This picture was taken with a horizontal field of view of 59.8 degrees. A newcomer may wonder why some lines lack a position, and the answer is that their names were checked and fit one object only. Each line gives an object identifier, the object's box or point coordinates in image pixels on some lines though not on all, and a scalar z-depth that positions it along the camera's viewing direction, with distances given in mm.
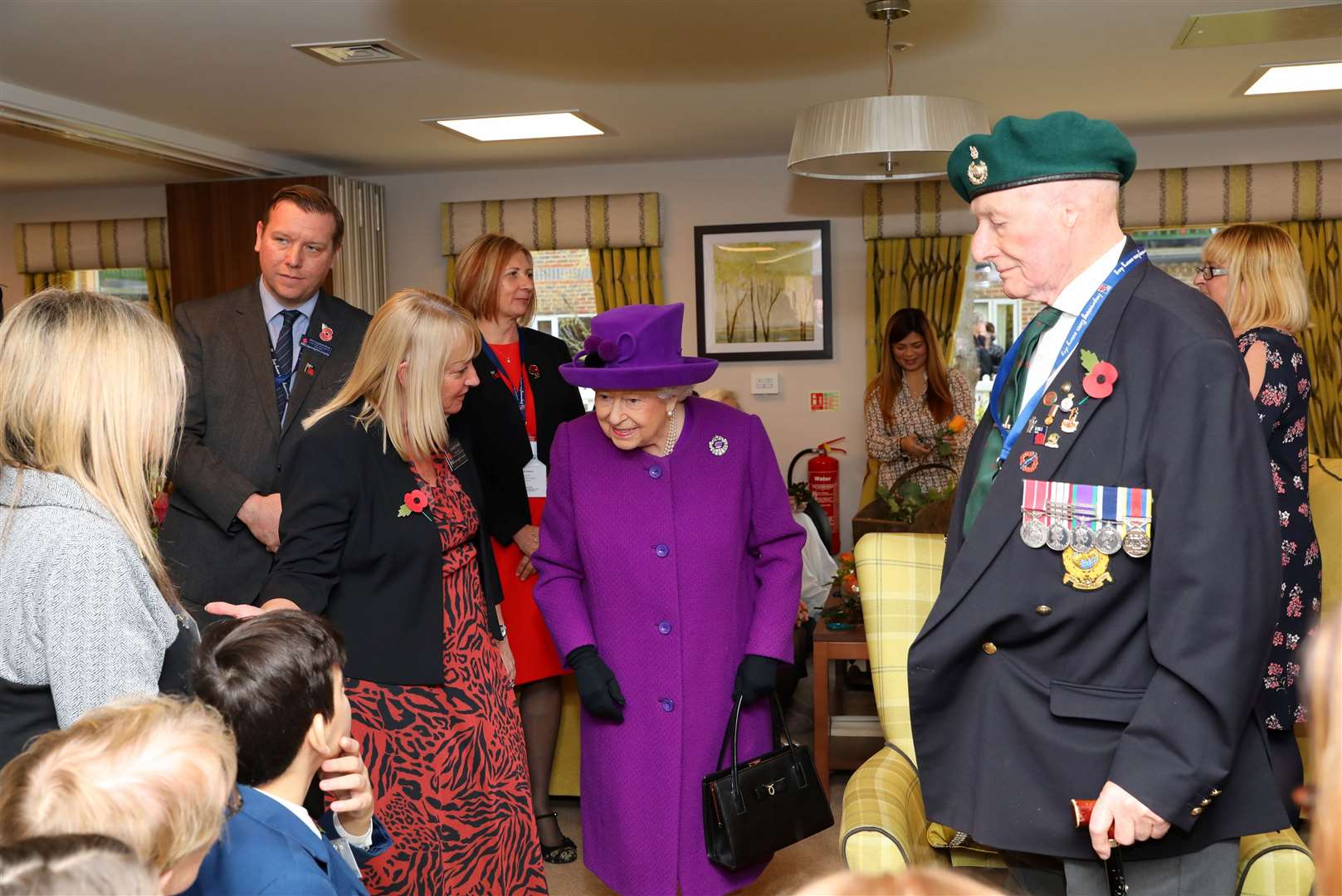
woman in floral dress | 2738
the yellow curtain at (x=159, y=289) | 8320
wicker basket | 4125
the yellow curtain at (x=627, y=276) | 7602
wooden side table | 3514
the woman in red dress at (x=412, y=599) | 2271
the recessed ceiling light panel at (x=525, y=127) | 5875
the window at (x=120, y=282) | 8537
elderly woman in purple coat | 2537
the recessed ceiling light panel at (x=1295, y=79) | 5090
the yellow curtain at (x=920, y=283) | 7238
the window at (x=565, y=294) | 7879
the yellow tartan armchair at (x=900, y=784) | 1989
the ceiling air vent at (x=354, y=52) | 4359
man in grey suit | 2764
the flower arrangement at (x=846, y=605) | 3732
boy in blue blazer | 1382
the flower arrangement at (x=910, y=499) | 4582
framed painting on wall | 7426
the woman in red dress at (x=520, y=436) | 3320
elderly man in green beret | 1469
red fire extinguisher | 6941
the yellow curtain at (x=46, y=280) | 8516
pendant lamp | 3502
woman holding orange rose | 6293
